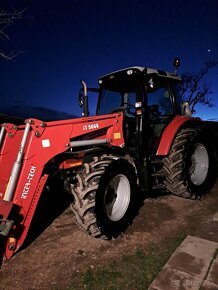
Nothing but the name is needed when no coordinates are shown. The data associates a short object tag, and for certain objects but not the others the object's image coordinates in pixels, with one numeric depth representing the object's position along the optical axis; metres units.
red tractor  3.21
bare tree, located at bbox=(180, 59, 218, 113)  28.10
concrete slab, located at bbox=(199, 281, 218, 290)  2.68
